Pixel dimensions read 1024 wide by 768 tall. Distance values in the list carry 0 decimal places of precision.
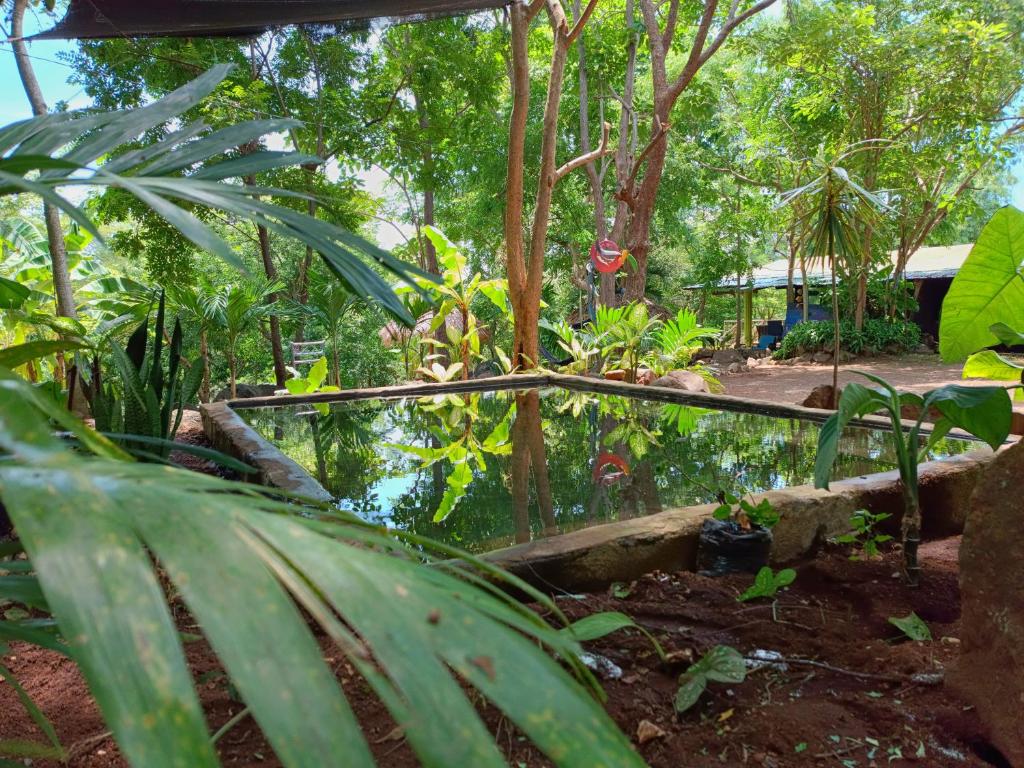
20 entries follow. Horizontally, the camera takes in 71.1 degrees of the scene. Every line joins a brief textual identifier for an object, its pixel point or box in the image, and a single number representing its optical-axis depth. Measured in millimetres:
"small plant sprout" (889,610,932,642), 1605
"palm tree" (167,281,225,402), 7219
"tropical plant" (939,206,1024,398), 1979
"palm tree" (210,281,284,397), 7156
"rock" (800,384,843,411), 5340
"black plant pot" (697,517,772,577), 2043
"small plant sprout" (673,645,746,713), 1319
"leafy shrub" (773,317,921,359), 13133
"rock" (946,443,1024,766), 1178
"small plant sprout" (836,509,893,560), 2107
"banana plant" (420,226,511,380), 7820
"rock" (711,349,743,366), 14211
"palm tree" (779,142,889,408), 4348
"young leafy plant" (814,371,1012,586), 1720
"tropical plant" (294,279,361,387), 8664
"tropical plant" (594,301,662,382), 7582
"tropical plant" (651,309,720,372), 7809
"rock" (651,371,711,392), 7242
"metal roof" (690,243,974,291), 14816
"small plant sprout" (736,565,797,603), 1802
